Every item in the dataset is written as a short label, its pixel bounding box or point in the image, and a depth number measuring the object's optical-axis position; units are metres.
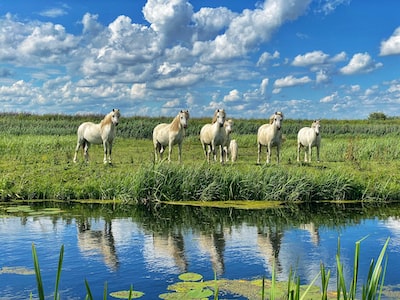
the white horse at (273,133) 17.81
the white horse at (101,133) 17.64
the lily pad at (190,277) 6.67
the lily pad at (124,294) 5.96
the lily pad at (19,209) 12.23
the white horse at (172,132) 17.69
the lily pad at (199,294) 5.83
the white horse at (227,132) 18.31
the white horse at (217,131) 17.47
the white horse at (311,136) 19.42
